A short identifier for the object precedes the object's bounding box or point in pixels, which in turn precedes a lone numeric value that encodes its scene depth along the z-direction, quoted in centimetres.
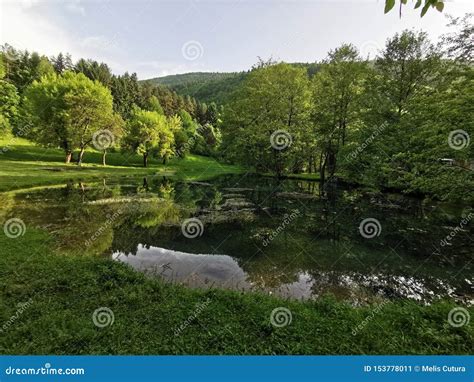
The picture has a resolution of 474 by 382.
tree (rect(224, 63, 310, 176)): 3953
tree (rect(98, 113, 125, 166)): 5192
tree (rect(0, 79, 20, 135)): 5191
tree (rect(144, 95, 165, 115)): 9206
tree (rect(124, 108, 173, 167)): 6178
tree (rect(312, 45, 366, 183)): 3519
